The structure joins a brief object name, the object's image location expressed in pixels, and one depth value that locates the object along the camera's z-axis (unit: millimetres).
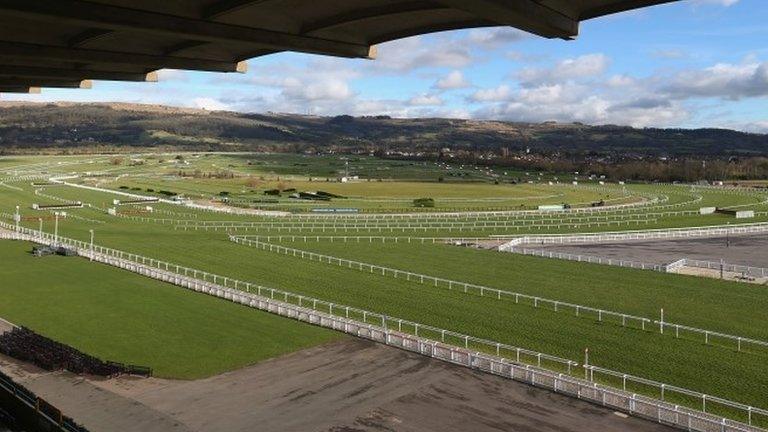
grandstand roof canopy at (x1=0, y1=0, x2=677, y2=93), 11969
